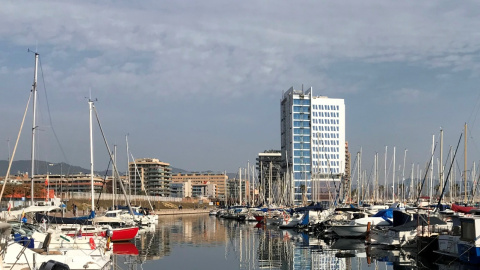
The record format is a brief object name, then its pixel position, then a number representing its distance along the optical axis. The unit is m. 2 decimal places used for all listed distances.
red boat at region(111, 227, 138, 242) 49.48
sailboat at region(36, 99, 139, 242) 43.09
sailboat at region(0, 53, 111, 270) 24.00
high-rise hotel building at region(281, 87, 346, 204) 178.62
